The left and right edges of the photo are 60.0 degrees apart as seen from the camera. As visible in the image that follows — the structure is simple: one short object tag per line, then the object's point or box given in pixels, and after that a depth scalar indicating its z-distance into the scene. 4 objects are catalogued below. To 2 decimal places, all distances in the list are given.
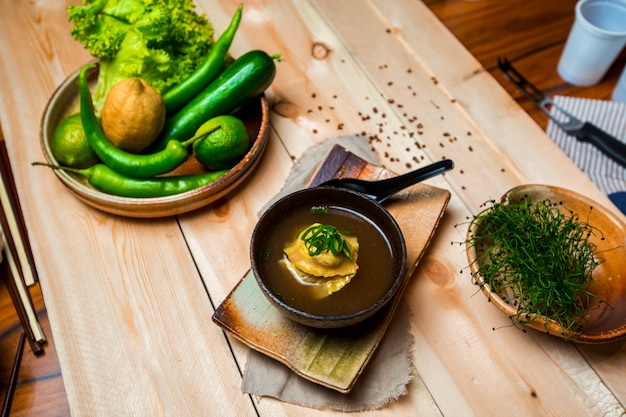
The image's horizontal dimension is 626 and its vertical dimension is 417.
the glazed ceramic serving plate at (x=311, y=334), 0.98
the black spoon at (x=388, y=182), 1.15
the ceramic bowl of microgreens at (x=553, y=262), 1.00
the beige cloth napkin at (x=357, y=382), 1.01
